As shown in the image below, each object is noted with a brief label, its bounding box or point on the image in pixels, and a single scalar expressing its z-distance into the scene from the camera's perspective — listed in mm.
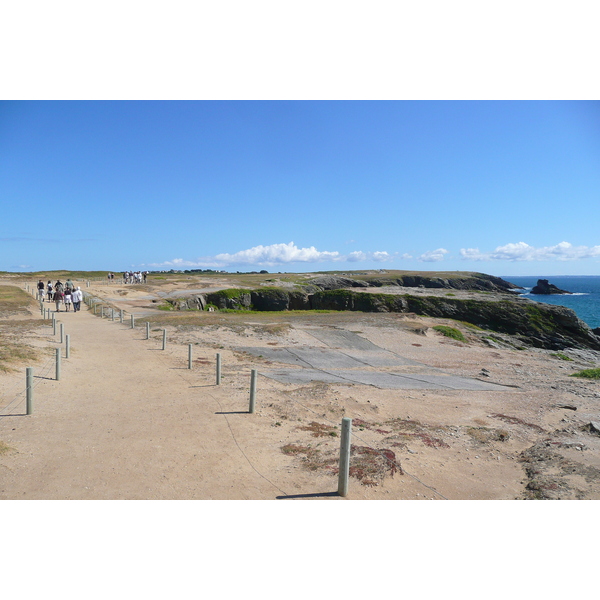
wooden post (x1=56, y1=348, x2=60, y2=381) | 13078
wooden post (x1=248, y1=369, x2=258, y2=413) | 10897
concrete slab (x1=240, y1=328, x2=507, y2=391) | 16266
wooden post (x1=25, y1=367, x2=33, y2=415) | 9922
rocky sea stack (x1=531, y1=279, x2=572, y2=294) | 143875
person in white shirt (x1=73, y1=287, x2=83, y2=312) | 33684
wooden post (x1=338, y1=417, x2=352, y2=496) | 6562
